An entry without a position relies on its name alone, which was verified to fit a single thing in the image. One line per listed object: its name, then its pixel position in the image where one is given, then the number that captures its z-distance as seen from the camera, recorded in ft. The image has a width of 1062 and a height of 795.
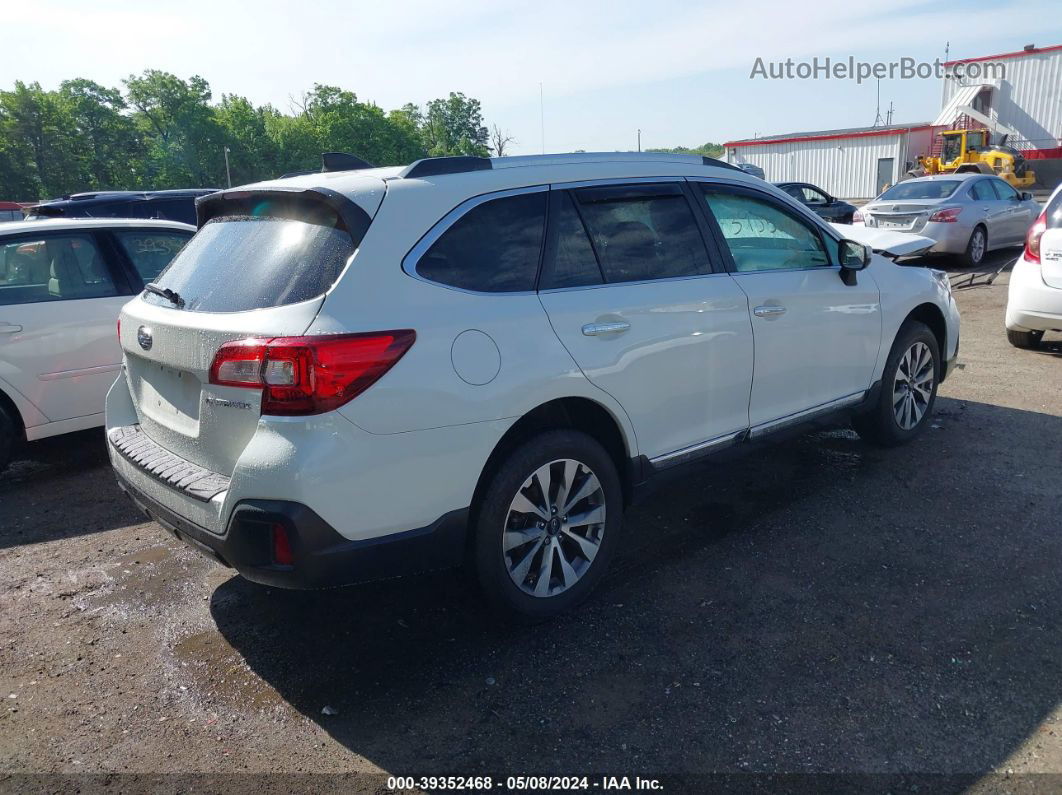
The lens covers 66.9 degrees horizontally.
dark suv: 32.96
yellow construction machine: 109.81
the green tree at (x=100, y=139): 244.63
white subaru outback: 9.04
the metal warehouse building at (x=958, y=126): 126.62
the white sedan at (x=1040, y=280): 23.20
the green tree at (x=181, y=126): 266.57
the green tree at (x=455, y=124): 405.18
